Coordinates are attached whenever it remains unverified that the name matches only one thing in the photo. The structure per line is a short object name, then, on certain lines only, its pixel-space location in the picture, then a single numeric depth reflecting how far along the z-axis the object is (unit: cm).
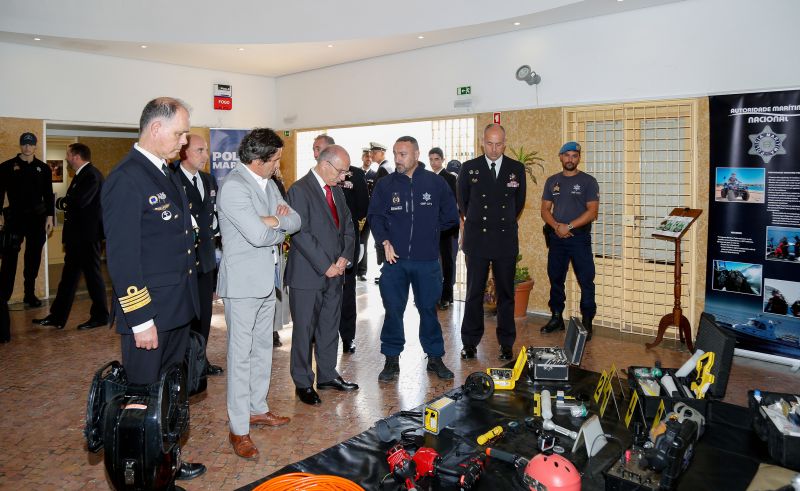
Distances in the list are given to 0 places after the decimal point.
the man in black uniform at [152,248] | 254
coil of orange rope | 256
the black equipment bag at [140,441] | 234
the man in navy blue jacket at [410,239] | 444
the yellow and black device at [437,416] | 306
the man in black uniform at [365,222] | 788
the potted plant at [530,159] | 682
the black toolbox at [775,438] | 254
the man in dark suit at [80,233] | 609
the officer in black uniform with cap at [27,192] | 668
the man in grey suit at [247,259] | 321
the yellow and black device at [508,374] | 361
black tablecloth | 256
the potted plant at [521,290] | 670
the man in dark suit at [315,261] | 398
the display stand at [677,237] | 529
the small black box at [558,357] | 370
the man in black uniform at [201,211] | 400
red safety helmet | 228
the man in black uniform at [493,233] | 493
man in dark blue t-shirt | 577
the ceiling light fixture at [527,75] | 661
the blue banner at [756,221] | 503
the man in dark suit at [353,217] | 525
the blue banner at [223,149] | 945
